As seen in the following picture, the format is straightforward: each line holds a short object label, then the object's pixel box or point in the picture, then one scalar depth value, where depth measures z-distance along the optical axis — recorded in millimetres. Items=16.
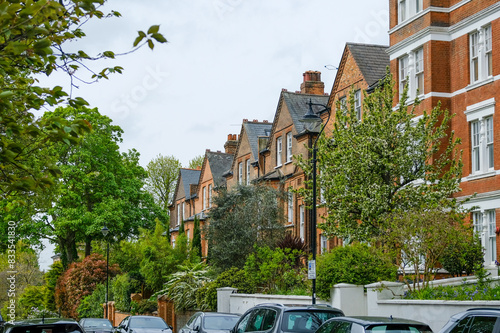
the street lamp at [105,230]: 43809
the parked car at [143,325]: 23875
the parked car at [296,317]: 14203
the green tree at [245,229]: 37562
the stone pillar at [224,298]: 31391
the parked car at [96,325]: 28172
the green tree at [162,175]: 81250
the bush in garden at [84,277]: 51781
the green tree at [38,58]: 8086
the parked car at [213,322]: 19766
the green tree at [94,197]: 50594
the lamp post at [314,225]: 21427
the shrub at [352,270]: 22438
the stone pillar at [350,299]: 21703
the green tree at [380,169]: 24906
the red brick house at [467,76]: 26547
